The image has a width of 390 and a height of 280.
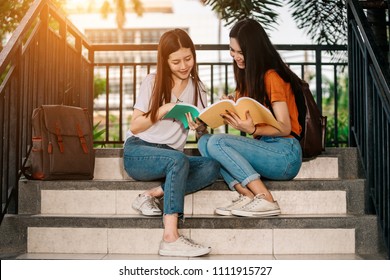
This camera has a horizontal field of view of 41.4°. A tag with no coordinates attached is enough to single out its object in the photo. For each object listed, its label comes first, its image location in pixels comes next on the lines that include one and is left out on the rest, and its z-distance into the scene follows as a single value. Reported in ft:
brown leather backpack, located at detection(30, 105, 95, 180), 10.10
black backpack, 9.85
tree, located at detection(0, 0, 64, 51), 18.89
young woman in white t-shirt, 9.18
